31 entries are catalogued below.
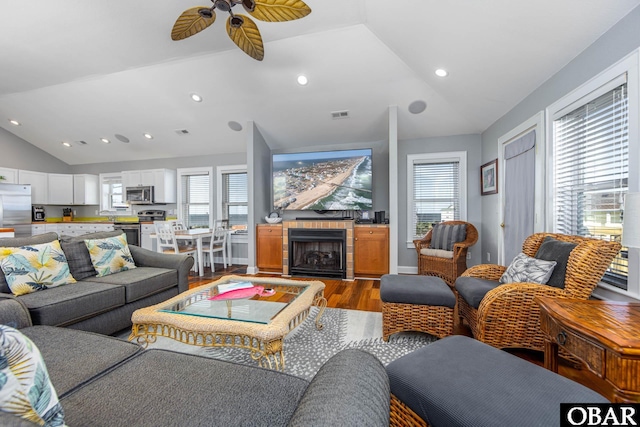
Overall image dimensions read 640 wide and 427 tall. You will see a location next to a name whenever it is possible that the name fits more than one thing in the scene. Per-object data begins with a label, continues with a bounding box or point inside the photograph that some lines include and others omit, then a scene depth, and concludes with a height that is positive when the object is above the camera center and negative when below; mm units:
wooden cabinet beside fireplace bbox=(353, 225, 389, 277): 4176 -655
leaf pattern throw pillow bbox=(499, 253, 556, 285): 1938 -482
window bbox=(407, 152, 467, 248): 4445 +320
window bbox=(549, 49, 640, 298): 1781 +380
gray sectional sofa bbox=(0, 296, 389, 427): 688 -629
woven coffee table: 1545 -713
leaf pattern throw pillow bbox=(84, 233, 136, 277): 2566 -450
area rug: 1928 -1094
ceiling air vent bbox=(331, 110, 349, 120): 4199 +1515
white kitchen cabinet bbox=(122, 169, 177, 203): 5723 +639
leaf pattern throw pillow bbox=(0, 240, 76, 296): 1997 -451
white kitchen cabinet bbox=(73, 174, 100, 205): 6453 +519
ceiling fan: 1918 +1488
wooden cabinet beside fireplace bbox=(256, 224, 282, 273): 4562 -648
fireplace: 4277 -726
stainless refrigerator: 5195 +52
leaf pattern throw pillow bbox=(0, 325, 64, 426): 473 -325
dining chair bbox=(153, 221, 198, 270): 4295 -584
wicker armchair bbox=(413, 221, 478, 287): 3567 -746
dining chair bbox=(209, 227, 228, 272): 4723 -621
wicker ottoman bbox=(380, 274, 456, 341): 2088 -798
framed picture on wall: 3742 +452
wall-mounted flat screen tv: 4512 +500
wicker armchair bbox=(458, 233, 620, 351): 1746 -698
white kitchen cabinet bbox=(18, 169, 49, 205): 5797 +618
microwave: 5754 +344
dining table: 4371 -430
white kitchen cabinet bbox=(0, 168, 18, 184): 5440 +741
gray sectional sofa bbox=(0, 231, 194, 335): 1893 -650
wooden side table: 946 -514
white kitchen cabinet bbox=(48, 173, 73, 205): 6258 +510
